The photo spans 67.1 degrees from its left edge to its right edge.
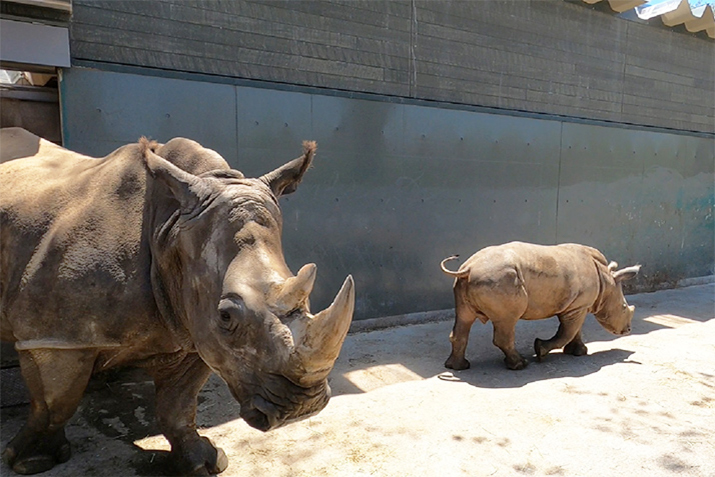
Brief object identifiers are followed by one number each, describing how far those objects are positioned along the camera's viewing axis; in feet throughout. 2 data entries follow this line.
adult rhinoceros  7.46
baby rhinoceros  17.19
